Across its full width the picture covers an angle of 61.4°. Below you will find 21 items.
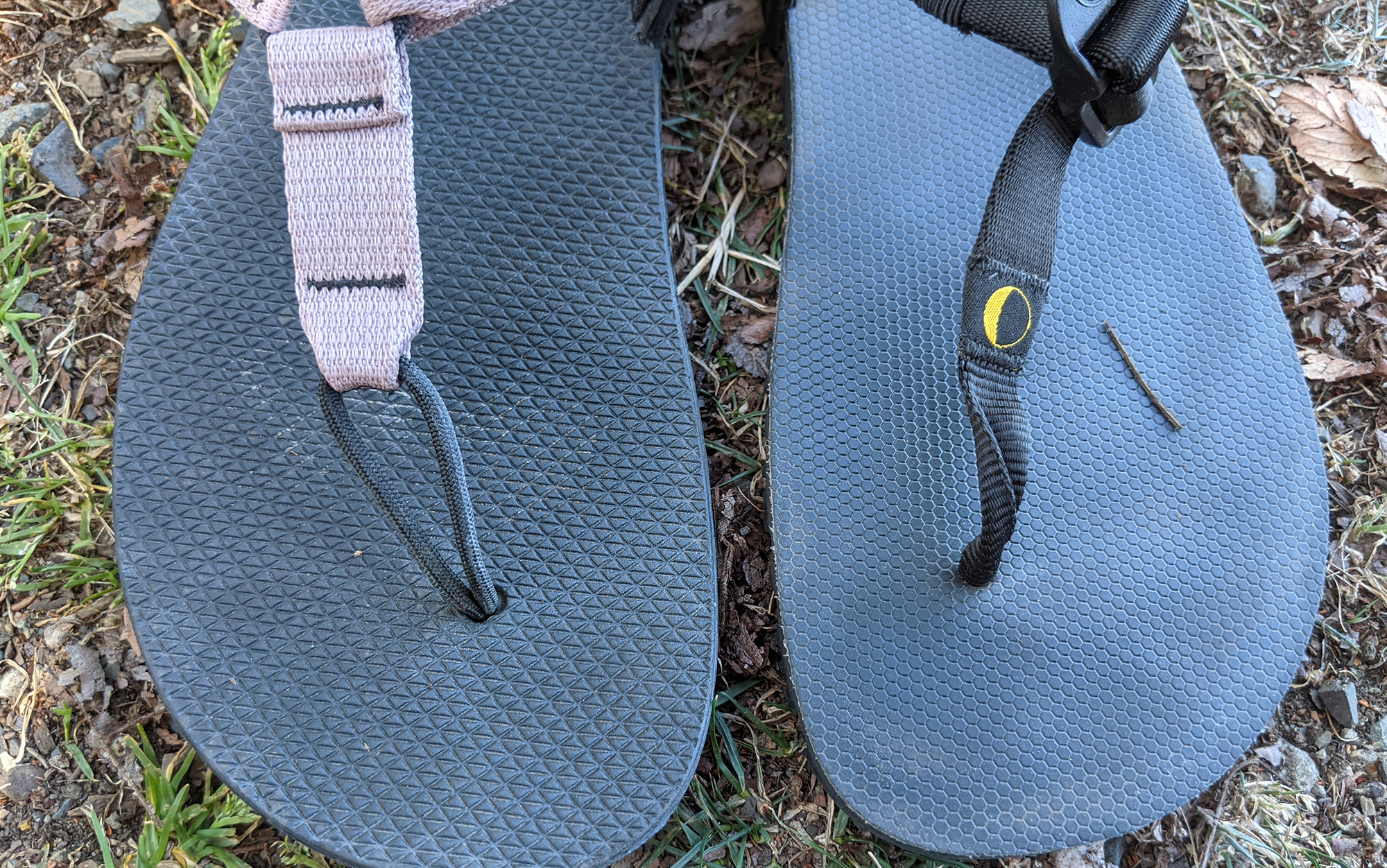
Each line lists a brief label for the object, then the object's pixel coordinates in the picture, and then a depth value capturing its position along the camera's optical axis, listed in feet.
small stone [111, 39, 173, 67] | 0.95
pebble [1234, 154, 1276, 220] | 0.96
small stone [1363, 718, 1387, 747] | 0.82
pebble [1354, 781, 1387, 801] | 0.80
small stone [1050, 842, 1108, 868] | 0.77
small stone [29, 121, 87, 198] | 0.92
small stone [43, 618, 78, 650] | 0.80
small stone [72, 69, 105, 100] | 0.95
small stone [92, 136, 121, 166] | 0.93
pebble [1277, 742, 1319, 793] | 0.80
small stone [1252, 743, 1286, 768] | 0.80
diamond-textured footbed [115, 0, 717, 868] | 0.69
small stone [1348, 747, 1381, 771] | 0.81
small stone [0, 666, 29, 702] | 0.79
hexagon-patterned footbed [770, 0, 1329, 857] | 0.72
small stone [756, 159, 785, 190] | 0.95
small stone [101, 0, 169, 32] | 0.96
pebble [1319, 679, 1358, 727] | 0.81
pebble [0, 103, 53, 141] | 0.93
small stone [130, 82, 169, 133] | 0.94
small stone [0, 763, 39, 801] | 0.77
